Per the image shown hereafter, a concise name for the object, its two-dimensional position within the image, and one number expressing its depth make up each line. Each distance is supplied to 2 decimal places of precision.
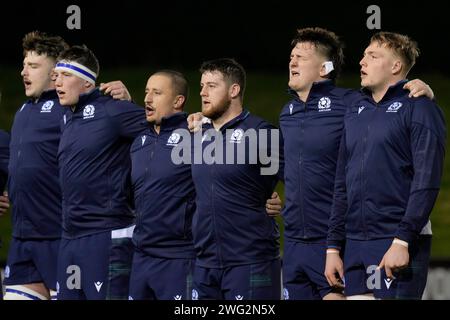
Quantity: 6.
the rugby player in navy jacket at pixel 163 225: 16.00
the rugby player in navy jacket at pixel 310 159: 15.33
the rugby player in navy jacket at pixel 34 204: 17.52
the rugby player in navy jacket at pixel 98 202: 16.66
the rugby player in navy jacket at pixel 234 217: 15.33
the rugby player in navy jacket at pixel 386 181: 13.70
